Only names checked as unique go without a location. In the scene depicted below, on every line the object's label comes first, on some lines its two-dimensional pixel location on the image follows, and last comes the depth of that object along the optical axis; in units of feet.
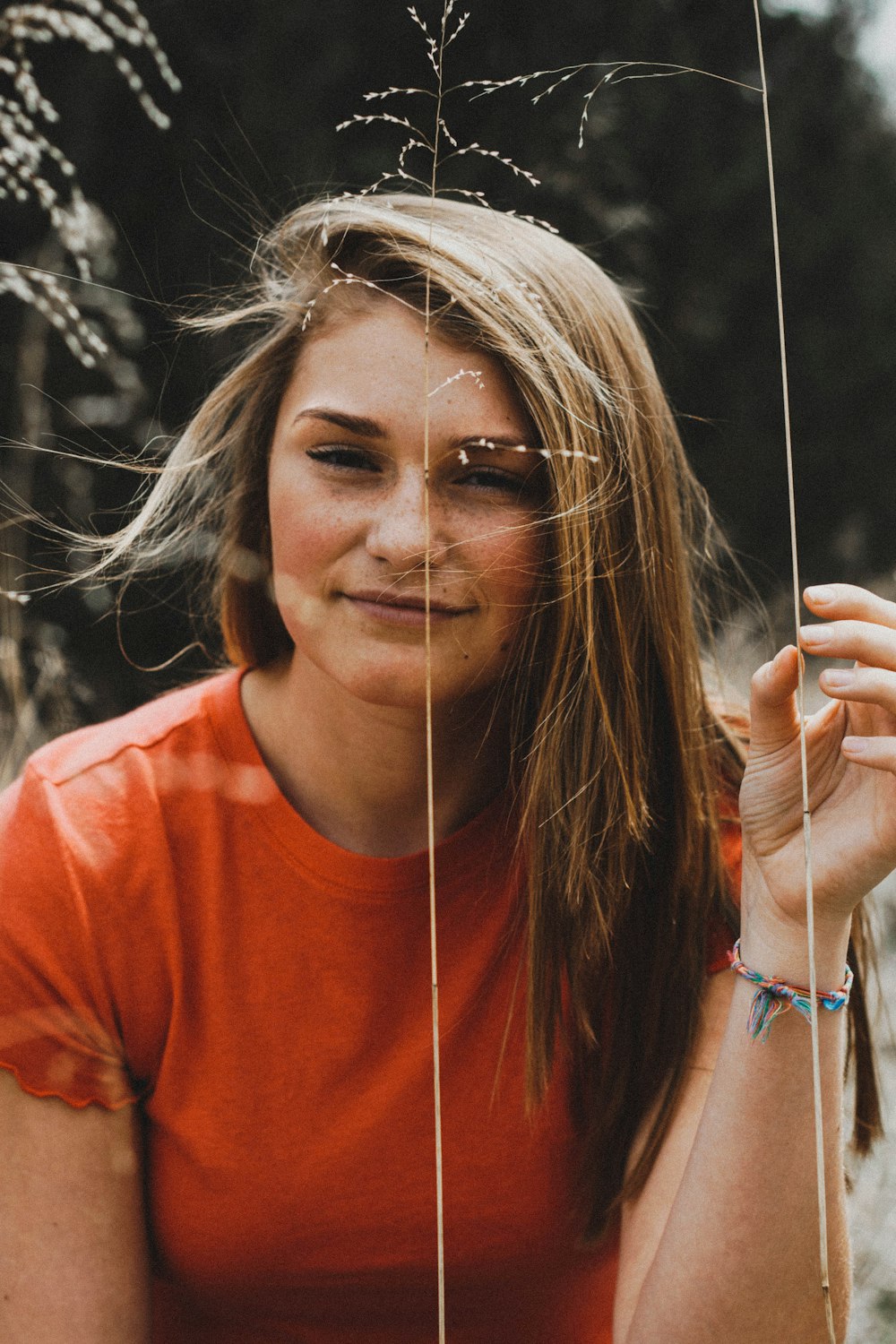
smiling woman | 4.02
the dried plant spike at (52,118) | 3.61
